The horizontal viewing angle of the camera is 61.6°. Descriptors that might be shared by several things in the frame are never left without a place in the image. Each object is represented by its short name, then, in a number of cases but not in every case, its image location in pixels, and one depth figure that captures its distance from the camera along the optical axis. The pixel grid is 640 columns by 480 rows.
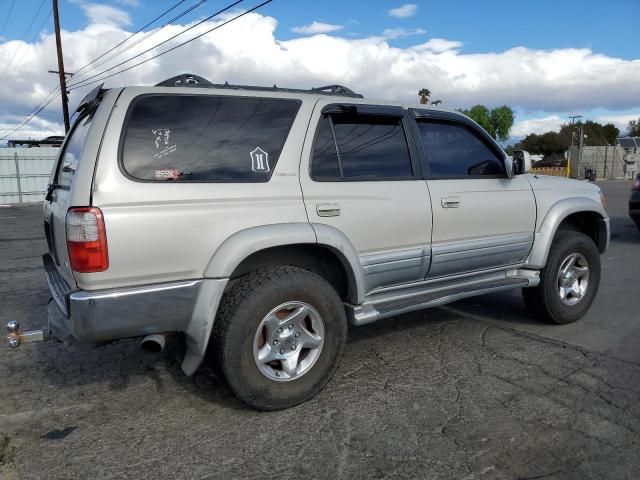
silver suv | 2.81
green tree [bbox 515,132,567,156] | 78.88
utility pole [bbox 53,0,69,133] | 25.38
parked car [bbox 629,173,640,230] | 9.38
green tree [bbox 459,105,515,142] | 78.85
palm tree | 56.82
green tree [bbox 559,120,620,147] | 76.94
